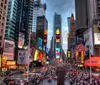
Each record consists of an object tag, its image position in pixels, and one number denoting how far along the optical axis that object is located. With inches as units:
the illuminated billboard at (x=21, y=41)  1391.6
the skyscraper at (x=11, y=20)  2474.0
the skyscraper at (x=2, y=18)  1399.6
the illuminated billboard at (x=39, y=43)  2767.3
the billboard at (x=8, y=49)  1299.1
